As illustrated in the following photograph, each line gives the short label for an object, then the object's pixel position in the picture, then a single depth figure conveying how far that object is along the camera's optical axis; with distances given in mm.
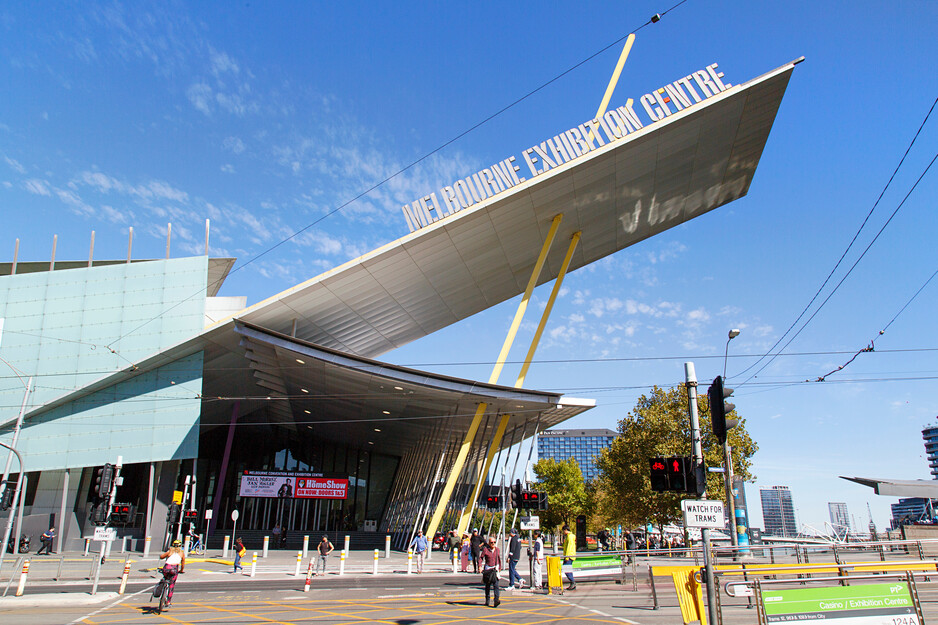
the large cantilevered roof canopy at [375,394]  27469
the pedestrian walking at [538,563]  17561
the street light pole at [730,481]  15538
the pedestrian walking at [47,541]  29484
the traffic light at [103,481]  16469
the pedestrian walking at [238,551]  22094
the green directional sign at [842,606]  7816
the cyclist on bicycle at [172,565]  13155
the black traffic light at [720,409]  10125
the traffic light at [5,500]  19753
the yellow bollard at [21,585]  14766
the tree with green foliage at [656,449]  37188
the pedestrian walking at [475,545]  19884
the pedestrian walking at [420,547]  23406
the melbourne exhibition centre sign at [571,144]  26203
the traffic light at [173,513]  26931
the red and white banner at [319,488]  40875
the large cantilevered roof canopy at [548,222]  27016
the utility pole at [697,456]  7812
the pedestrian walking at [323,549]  22531
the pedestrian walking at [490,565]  13625
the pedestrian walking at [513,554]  17234
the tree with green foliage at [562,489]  72938
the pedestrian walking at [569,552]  17141
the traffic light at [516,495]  20344
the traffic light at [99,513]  16406
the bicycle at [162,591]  12812
